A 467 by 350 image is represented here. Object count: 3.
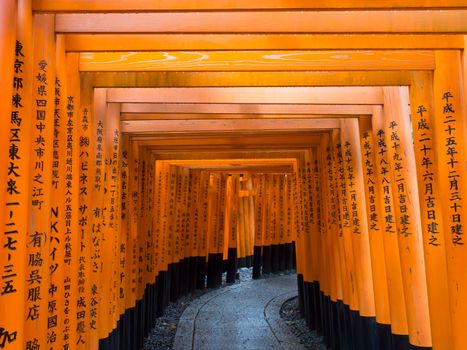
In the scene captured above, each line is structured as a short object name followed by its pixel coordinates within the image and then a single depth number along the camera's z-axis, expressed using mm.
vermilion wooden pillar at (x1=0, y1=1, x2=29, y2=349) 2041
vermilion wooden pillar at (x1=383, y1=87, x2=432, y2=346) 3930
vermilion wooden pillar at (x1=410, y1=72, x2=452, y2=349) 3283
